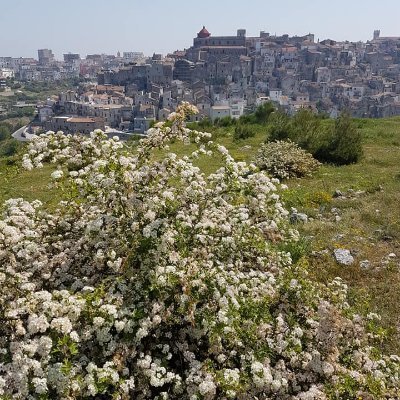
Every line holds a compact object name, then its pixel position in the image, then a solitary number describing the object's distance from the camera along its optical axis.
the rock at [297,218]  11.02
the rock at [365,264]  9.27
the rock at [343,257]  9.38
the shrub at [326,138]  17.61
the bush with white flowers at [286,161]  15.64
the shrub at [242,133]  22.45
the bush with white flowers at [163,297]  4.72
